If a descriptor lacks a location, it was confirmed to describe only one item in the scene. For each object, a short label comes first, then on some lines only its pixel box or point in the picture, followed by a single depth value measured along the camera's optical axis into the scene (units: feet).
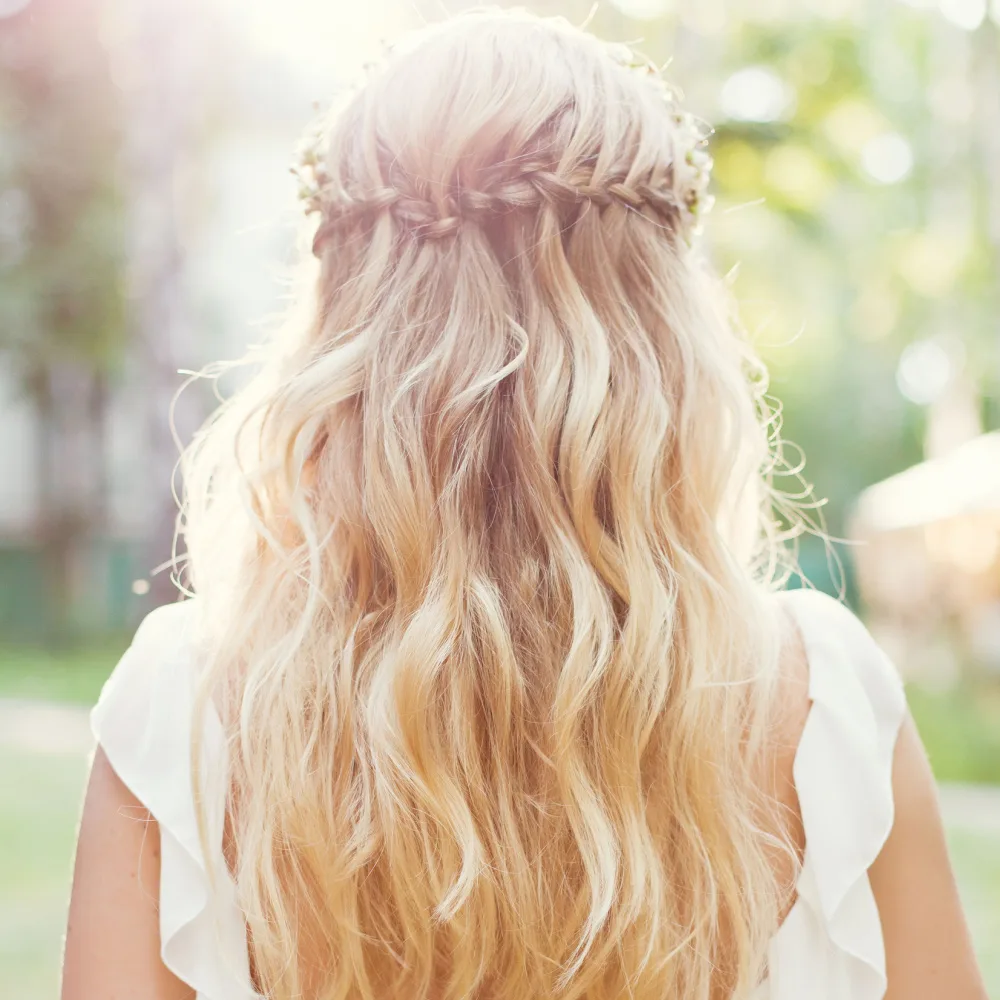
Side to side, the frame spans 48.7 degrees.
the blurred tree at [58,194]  47.75
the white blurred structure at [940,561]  36.45
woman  4.60
